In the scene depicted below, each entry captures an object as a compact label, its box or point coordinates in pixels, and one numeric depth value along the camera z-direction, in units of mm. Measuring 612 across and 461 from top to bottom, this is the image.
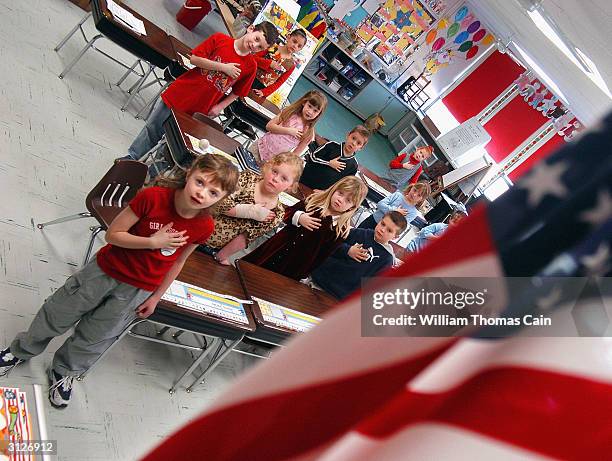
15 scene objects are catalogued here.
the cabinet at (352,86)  11398
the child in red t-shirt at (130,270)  2318
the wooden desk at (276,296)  3029
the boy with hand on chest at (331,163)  5133
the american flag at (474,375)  528
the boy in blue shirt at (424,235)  5590
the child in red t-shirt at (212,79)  4320
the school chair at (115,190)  3133
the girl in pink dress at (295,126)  4773
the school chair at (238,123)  5922
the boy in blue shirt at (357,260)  4016
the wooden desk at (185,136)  4031
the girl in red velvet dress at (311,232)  3738
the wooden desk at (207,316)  2701
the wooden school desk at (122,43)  4961
